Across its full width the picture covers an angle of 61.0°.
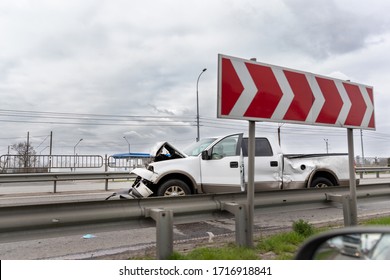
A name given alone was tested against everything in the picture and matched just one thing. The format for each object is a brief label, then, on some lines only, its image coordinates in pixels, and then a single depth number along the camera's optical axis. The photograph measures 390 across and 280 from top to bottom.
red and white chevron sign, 4.04
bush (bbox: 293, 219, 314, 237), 4.84
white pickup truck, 7.05
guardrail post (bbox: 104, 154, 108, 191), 15.97
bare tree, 15.90
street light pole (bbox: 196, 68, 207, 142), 27.83
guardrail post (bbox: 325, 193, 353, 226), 5.11
